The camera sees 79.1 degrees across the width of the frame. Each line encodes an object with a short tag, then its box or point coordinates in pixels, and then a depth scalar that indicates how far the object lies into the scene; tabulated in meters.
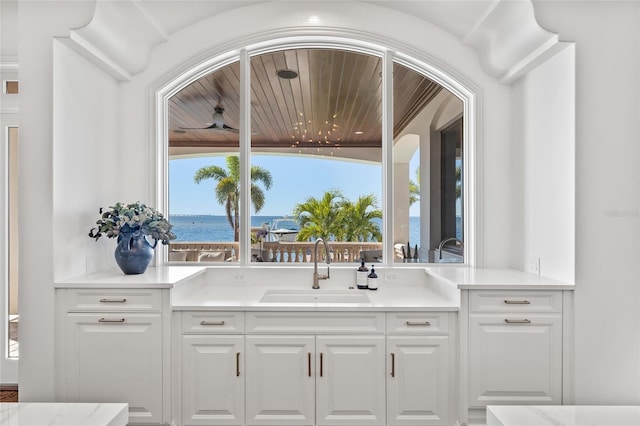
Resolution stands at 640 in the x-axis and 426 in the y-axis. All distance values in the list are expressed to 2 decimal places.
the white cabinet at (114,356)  2.29
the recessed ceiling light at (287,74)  3.13
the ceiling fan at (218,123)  3.13
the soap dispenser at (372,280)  2.83
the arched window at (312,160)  3.11
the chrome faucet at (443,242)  3.15
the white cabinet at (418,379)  2.28
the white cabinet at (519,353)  2.29
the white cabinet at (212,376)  2.29
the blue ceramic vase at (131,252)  2.54
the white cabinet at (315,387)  2.28
